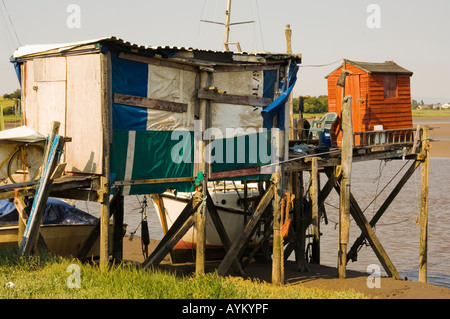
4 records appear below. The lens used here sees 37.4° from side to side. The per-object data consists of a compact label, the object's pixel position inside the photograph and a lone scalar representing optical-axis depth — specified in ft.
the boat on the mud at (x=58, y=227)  51.37
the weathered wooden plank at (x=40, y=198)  38.24
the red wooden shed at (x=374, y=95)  68.08
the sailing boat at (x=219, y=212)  65.31
